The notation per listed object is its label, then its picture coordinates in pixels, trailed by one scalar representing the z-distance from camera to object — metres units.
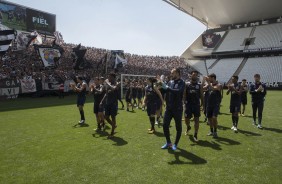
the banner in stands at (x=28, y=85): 26.78
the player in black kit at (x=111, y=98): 9.39
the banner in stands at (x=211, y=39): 65.62
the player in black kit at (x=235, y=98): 10.42
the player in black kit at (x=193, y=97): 8.69
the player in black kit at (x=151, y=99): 10.59
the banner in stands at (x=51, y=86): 29.18
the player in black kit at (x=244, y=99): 15.67
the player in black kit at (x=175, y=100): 7.55
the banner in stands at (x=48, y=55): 31.75
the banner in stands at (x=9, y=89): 24.03
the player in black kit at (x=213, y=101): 9.56
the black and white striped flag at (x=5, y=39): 27.73
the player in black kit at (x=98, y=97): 10.50
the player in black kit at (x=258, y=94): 11.09
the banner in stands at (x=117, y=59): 37.66
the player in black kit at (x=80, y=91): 11.66
